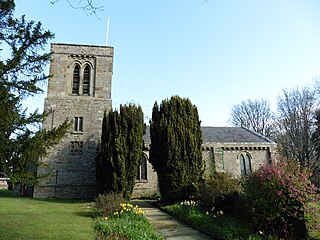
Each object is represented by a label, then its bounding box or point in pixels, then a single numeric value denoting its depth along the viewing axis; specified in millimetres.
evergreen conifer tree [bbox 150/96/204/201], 16000
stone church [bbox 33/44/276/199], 20141
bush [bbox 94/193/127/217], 10883
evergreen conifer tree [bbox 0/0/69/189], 7793
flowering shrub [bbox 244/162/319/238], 7598
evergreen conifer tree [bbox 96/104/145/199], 16547
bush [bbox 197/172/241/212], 10703
